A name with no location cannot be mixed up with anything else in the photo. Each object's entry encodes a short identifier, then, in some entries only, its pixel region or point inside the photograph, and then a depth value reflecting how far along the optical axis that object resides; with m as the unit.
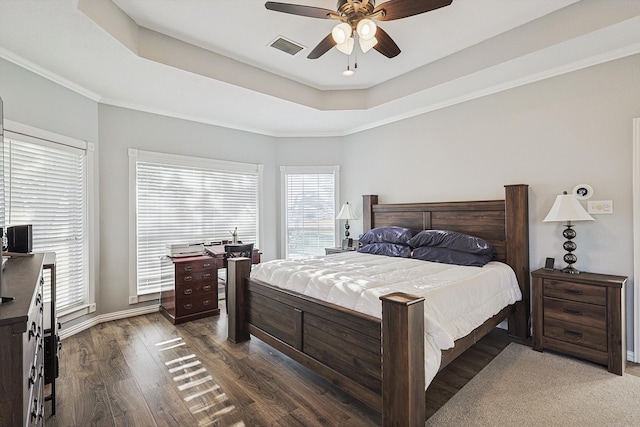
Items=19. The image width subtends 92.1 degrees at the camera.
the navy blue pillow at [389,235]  4.10
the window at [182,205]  4.17
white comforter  2.04
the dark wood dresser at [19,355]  0.98
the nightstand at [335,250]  4.79
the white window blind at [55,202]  2.96
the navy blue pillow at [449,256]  3.23
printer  4.09
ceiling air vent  3.08
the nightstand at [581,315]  2.54
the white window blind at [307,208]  5.56
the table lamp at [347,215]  4.96
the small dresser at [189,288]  3.83
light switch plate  2.88
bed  1.74
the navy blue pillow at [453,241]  3.37
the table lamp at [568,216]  2.79
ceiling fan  2.11
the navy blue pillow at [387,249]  3.87
